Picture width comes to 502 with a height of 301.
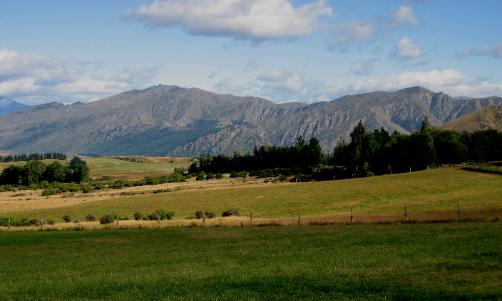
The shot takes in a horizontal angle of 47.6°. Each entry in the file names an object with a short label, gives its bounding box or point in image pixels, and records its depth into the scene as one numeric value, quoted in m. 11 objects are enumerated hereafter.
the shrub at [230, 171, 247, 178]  185.23
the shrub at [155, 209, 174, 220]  88.82
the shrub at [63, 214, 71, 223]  91.01
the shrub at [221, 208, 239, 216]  87.82
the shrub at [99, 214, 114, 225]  79.75
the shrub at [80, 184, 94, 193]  165.73
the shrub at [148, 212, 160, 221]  86.56
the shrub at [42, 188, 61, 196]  163.99
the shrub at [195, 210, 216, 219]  84.69
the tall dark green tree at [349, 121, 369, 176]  156.23
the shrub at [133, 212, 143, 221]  88.00
